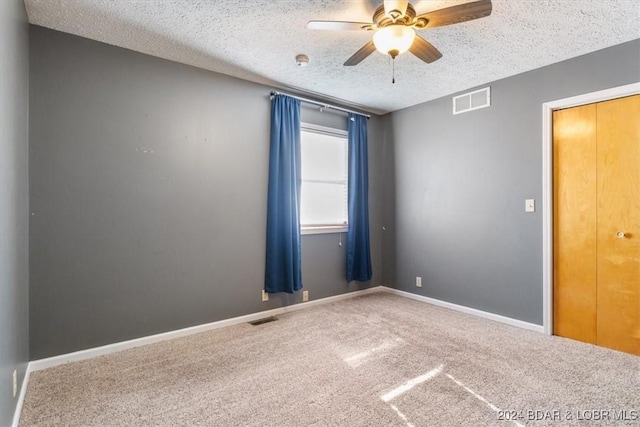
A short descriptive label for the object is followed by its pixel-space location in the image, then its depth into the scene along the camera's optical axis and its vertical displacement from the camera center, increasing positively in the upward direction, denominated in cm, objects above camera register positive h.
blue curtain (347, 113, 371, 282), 437 +7
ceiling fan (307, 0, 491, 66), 189 +119
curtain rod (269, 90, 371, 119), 371 +136
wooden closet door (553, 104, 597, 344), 296 -12
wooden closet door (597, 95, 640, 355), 272 -12
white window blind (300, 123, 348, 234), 412 +44
